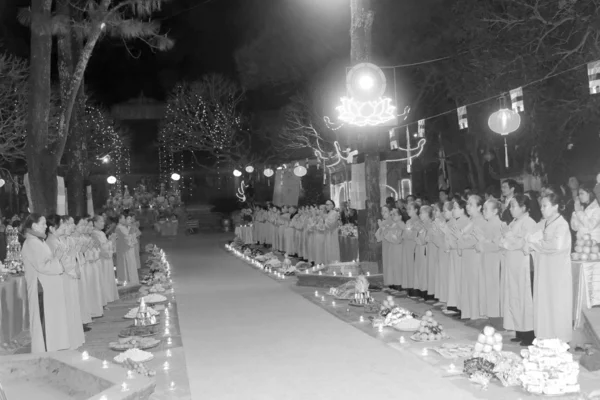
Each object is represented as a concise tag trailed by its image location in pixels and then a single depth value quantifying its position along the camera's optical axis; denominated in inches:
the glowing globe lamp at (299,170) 1115.9
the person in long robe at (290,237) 811.8
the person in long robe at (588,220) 312.0
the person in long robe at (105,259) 467.2
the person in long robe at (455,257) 374.3
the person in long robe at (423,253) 433.4
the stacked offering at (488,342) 254.7
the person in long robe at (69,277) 333.4
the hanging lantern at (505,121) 555.5
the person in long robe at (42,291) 311.1
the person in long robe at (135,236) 644.7
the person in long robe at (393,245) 476.7
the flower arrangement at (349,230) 629.2
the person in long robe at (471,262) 354.3
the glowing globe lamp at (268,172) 1311.5
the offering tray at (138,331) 348.8
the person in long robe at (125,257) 578.5
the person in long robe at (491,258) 339.9
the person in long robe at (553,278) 280.8
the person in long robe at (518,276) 301.7
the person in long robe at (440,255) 399.2
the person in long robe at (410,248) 457.6
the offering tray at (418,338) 313.4
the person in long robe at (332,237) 668.1
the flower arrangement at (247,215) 1153.4
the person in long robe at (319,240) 684.1
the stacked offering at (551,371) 224.4
